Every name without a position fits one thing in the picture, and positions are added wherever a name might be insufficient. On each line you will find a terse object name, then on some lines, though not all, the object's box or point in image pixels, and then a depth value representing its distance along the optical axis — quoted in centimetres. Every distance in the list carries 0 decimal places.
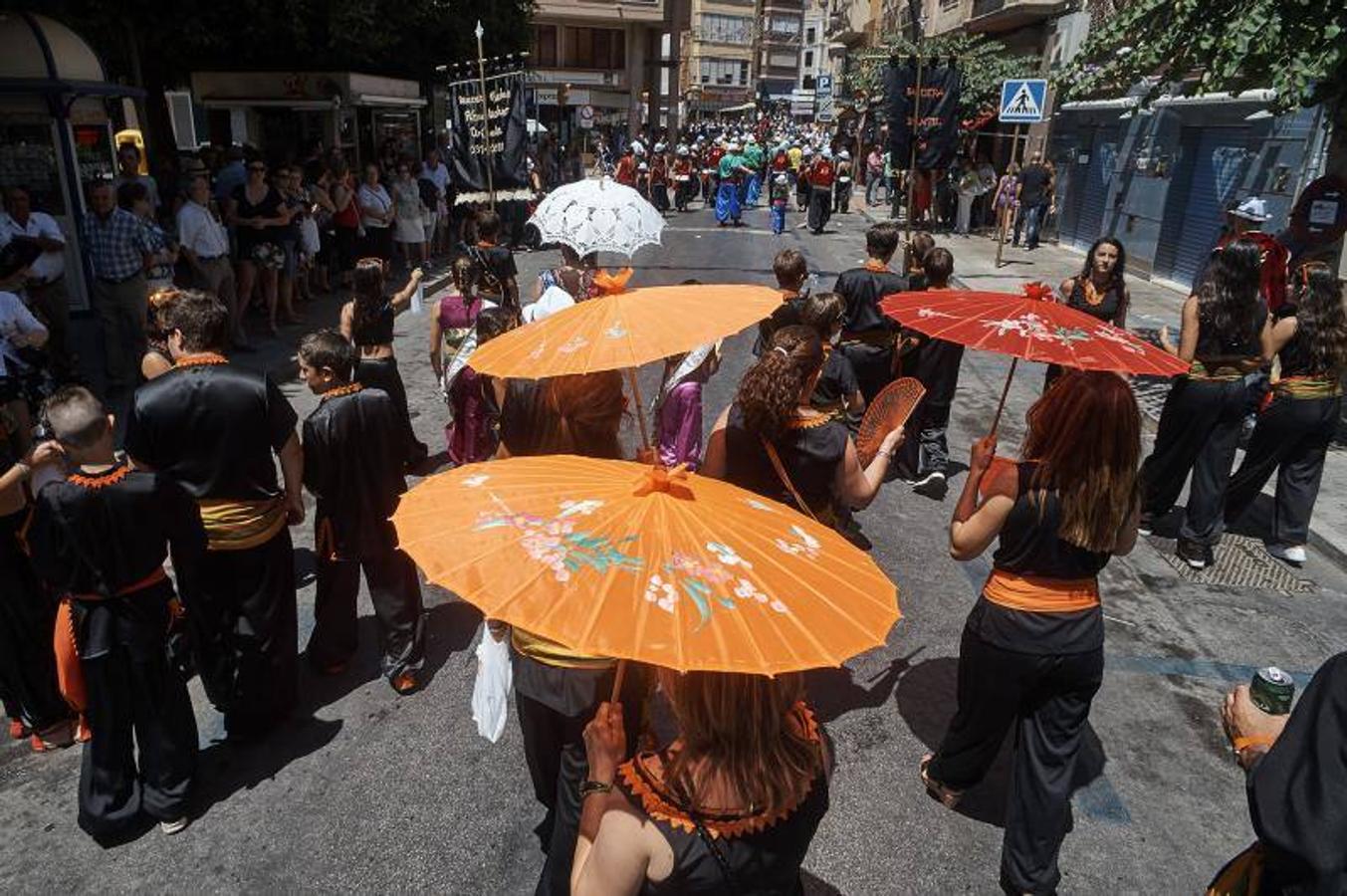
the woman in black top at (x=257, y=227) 1075
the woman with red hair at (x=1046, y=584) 290
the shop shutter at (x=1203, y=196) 1395
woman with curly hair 347
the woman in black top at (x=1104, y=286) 635
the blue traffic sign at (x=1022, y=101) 1462
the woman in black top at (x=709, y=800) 184
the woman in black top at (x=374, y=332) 575
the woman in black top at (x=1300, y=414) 551
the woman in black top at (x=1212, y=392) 543
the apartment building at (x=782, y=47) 9406
